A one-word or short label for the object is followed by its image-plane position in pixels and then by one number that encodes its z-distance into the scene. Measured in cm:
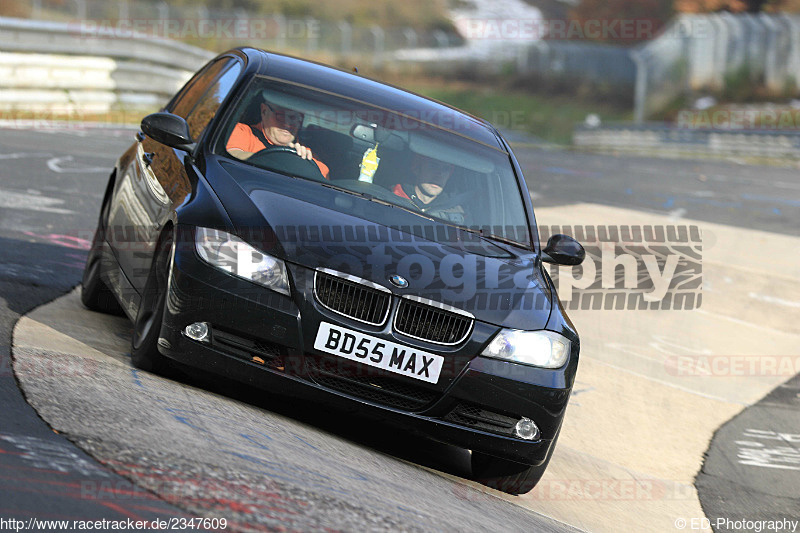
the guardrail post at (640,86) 9356
